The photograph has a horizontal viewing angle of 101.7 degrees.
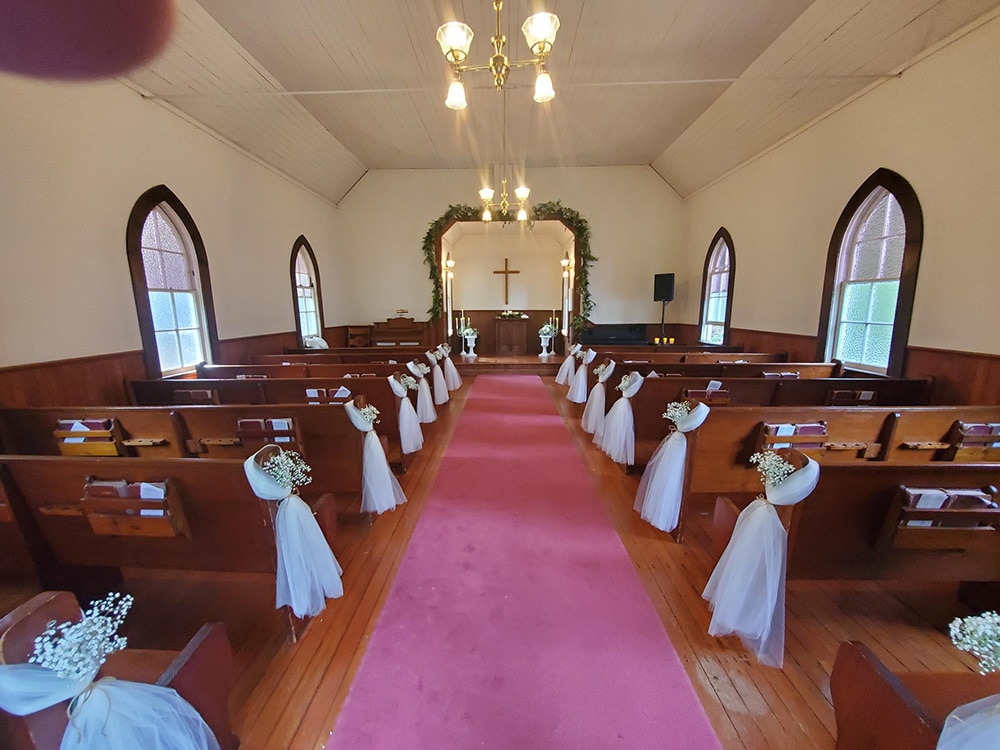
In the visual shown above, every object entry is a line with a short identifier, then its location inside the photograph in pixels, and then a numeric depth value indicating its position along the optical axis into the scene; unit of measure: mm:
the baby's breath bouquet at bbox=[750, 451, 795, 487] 1656
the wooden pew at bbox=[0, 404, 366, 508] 2516
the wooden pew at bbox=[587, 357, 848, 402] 4129
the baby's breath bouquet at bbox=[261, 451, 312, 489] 1720
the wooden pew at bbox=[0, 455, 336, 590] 1660
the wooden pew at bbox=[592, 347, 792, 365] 4926
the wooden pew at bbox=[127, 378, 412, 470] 3441
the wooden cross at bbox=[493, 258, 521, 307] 11117
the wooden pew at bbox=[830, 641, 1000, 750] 932
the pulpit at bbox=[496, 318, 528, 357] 10641
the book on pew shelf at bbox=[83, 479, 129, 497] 1648
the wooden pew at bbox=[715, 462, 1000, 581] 1645
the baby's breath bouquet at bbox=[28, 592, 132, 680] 822
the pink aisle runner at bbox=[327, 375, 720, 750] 1470
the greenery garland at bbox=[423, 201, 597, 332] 8289
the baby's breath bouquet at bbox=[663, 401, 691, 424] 2570
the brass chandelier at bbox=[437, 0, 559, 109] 2223
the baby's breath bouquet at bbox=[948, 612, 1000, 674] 891
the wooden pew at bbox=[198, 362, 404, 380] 4336
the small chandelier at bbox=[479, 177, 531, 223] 5871
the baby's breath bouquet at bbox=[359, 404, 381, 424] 2660
